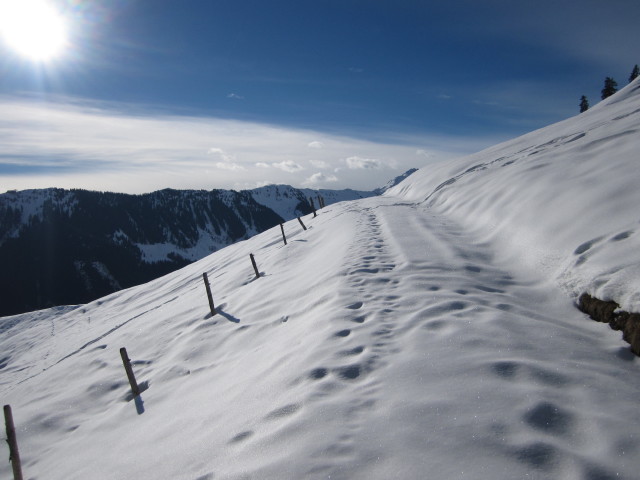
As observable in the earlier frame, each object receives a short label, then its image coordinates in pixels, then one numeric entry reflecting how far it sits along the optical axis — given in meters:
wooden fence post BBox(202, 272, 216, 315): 14.34
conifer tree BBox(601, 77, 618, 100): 53.56
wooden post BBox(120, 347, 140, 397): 9.84
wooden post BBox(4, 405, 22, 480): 6.97
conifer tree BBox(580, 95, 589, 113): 58.59
